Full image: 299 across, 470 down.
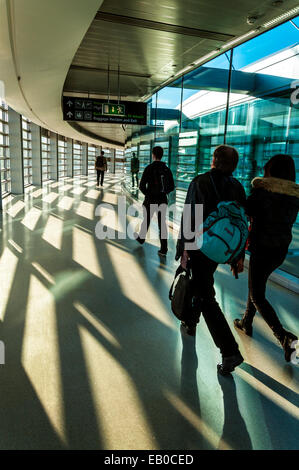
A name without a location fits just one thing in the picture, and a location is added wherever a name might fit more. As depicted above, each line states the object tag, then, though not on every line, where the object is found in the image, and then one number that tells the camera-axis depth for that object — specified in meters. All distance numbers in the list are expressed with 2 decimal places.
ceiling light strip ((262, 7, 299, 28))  4.60
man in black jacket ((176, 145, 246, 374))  2.45
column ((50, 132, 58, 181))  23.88
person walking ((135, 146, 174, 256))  5.49
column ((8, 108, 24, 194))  13.40
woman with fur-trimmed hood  2.62
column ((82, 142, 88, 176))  34.81
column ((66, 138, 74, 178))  30.17
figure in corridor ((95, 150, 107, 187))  18.37
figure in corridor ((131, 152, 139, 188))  14.07
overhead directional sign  8.13
